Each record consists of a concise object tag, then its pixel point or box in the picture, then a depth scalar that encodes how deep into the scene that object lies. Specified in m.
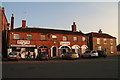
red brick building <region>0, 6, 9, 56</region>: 31.42
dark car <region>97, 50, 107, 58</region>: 30.04
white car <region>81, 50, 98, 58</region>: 27.79
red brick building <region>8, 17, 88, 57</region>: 30.74
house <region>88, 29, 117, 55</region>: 42.31
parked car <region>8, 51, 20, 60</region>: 23.58
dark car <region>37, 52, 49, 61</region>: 24.09
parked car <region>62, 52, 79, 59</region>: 24.84
